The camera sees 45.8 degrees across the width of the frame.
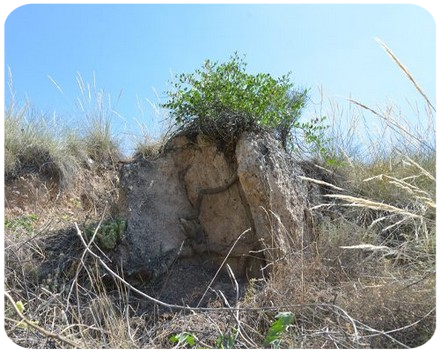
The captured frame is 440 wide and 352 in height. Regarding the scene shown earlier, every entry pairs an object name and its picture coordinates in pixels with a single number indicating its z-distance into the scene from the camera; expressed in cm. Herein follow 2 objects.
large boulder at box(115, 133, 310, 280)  376
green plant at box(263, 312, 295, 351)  199
